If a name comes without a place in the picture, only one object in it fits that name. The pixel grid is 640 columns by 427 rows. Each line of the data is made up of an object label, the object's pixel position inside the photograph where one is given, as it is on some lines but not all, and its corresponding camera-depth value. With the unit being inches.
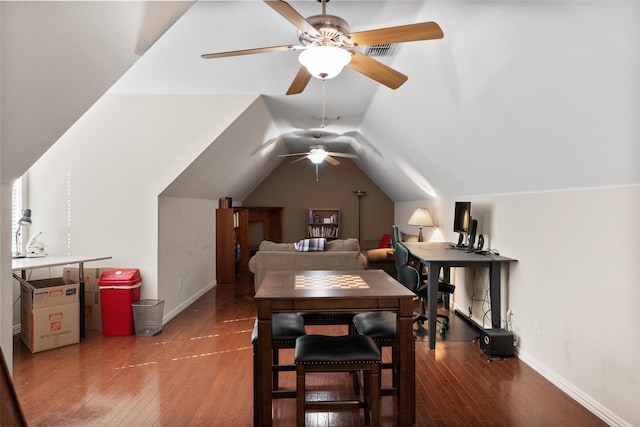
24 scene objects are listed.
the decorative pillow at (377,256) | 274.7
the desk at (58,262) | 144.5
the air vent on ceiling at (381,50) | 132.0
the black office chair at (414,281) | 179.2
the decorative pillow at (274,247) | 225.2
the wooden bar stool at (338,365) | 89.5
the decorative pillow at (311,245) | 219.3
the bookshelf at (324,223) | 393.4
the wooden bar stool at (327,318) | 113.9
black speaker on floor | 148.9
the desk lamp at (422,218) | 250.7
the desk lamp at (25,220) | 169.8
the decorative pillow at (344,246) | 224.7
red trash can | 173.8
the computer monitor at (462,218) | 184.8
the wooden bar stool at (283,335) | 98.9
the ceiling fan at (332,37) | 80.0
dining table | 92.4
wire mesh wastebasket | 174.1
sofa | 217.2
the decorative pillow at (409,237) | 301.8
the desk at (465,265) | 157.1
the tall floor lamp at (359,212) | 399.2
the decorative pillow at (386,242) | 329.4
